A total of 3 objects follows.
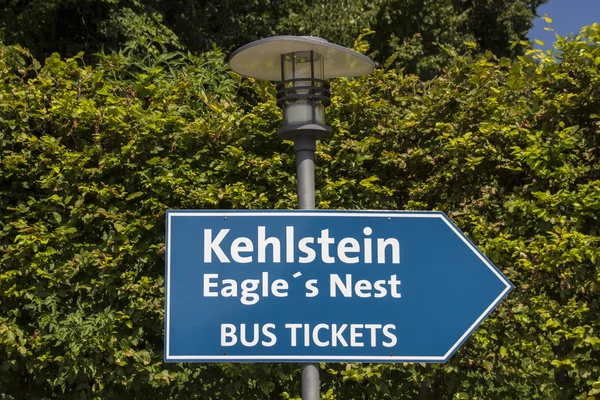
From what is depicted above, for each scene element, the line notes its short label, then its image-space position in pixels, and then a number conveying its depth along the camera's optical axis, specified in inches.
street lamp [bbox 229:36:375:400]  107.0
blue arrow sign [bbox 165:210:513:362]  94.7
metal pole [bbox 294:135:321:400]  99.0
